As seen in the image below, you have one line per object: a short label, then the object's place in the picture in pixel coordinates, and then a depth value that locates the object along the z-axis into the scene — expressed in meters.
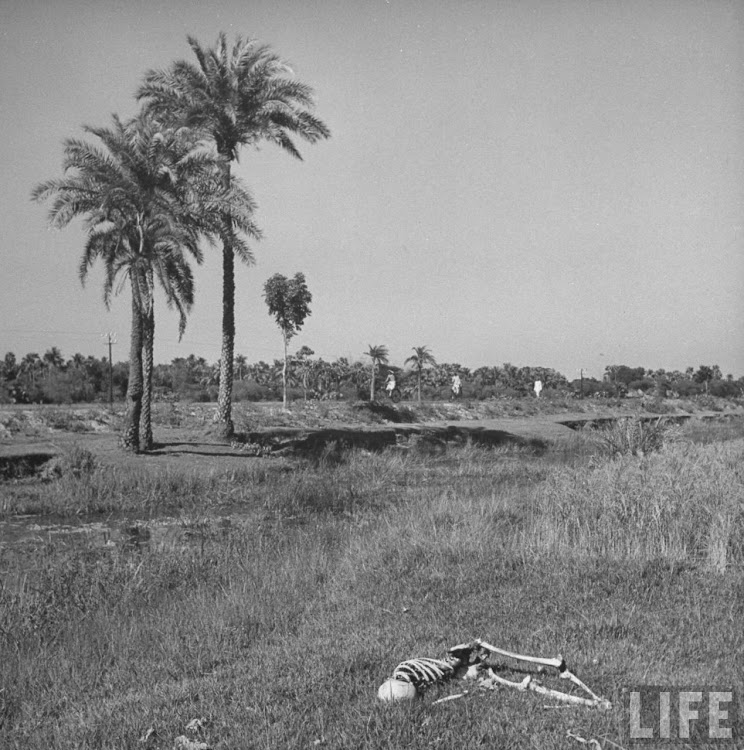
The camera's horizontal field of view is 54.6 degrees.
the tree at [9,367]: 65.25
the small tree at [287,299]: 38.88
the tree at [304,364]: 74.80
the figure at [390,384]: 54.34
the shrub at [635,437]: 19.64
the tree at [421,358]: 77.25
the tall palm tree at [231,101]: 23.08
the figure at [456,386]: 59.59
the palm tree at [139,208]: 20.19
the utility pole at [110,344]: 50.91
